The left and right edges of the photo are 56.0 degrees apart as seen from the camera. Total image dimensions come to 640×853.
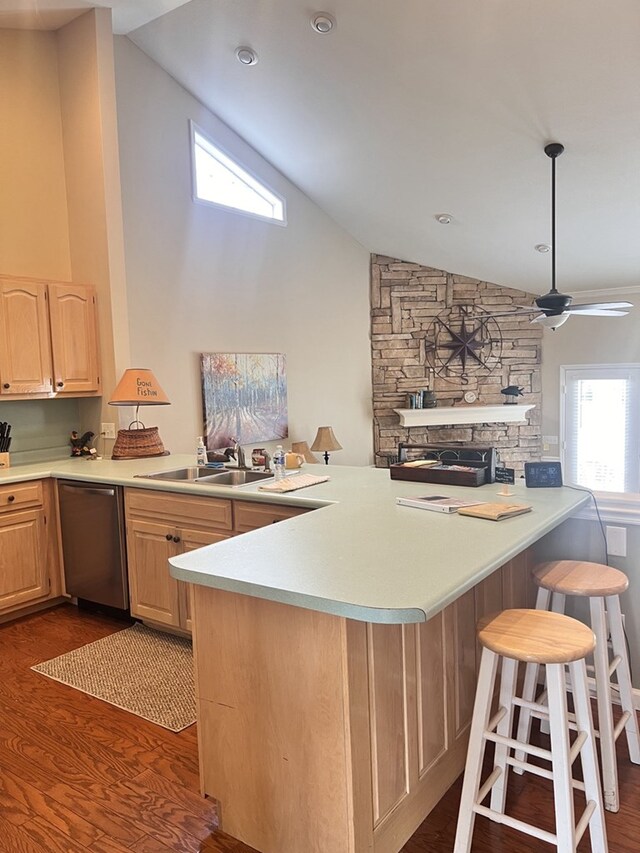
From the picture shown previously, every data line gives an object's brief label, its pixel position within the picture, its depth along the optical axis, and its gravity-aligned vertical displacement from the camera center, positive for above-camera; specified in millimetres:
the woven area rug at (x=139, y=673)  2572 -1342
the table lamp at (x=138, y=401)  3846 -55
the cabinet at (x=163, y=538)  2996 -767
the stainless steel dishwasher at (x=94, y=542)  3391 -866
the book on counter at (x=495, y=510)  2096 -457
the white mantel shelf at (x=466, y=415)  6988 -378
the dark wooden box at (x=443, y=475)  2686 -423
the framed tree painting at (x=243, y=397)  5125 -69
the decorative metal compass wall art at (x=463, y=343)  7230 +478
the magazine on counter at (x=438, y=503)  2244 -456
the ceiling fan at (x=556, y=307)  3911 +493
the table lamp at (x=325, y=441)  5938 -532
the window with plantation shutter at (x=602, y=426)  6836 -552
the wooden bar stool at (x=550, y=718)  1503 -924
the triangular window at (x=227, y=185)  5134 +1854
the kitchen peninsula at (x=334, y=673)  1501 -792
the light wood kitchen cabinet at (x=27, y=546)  3480 -890
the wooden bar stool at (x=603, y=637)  1925 -868
